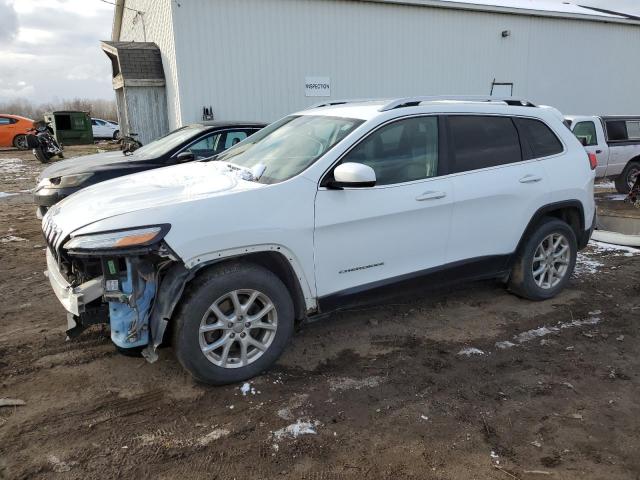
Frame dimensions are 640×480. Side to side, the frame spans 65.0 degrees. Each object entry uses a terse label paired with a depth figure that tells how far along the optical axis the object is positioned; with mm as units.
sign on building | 14492
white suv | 3086
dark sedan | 6363
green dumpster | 24047
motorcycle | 16891
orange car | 22719
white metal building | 13141
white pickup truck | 10805
